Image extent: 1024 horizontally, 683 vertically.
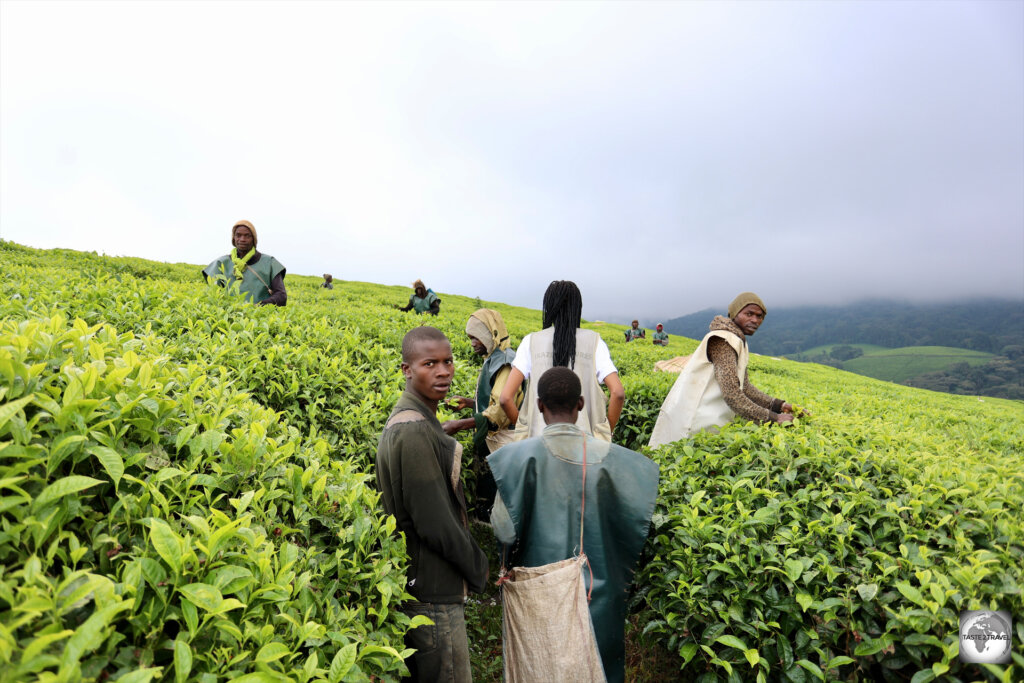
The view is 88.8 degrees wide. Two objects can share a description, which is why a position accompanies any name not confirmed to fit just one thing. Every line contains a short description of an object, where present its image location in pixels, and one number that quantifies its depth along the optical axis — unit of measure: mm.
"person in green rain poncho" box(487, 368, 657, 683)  3086
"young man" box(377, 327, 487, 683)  2572
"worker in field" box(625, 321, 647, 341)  29344
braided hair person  4273
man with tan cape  4562
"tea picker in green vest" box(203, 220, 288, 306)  7004
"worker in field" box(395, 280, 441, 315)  14305
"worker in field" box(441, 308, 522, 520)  4773
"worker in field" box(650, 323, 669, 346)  28156
